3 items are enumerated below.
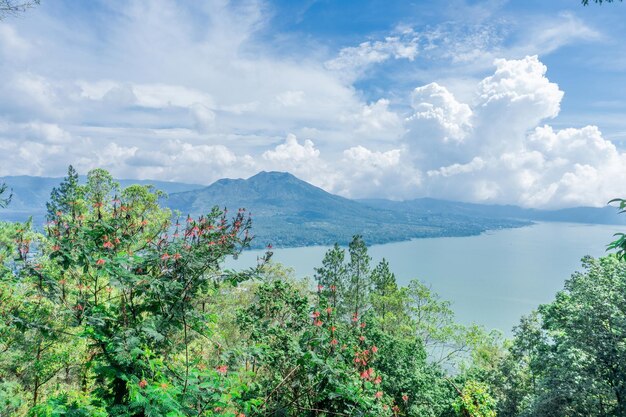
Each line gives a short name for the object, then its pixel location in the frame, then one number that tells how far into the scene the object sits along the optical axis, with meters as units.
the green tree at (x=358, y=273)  28.19
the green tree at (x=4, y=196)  5.91
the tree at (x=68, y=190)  14.12
